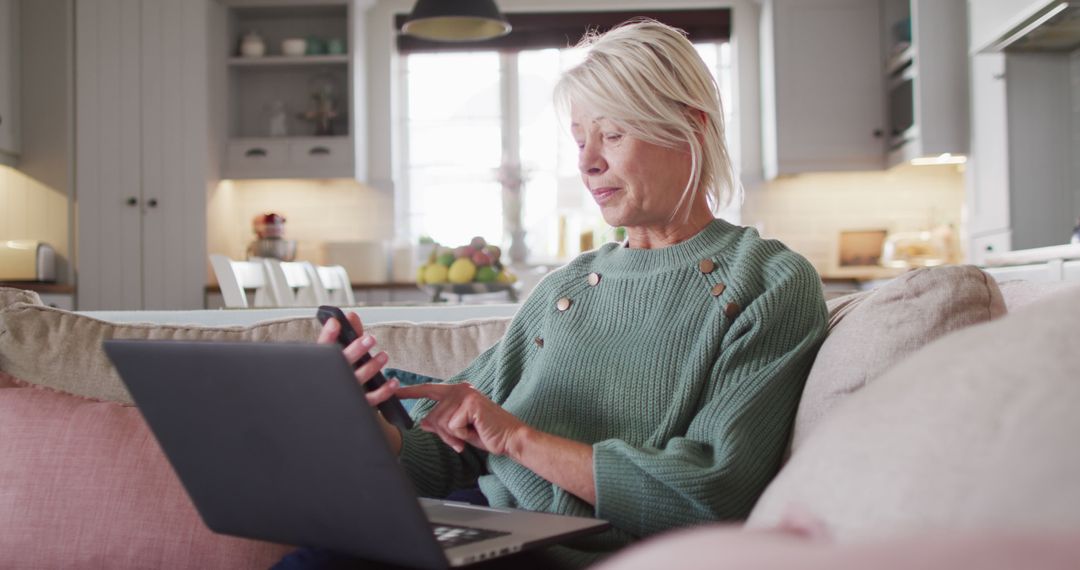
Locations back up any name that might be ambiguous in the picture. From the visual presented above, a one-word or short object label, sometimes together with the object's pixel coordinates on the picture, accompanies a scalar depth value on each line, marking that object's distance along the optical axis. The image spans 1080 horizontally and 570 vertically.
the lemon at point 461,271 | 3.79
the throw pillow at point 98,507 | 1.56
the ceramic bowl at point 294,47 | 6.59
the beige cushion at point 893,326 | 1.24
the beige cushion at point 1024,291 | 1.41
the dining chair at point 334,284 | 4.85
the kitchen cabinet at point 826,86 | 6.34
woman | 1.26
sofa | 0.42
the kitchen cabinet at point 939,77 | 5.69
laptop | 0.93
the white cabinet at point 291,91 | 6.55
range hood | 4.15
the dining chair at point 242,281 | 3.36
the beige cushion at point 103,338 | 1.91
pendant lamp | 4.63
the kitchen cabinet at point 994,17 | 4.32
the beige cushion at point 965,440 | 0.52
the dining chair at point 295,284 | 3.92
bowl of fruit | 3.80
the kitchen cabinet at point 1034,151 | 4.96
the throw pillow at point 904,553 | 0.35
